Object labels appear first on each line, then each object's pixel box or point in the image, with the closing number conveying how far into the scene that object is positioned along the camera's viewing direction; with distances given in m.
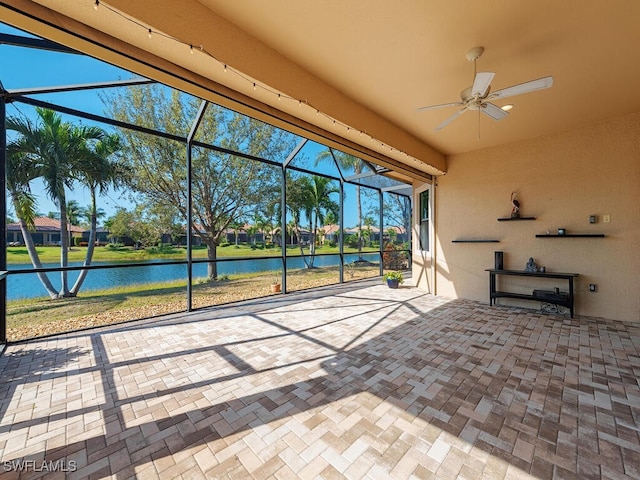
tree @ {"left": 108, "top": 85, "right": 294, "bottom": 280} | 7.06
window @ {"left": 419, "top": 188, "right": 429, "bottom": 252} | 6.55
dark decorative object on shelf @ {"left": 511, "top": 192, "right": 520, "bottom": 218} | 4.90
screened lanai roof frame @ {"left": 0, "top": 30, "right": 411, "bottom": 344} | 2.70
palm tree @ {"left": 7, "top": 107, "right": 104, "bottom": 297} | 4.49
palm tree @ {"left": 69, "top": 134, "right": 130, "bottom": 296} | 5.55
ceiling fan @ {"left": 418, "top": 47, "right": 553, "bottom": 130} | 2.26
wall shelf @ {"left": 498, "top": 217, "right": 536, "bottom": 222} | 4.75
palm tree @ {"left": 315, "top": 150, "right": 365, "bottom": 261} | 8.69
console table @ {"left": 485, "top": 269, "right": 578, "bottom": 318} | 4.27
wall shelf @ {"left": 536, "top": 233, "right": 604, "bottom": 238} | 4.20
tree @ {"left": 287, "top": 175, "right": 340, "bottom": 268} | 10.31
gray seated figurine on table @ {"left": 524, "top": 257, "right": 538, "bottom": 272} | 4.68
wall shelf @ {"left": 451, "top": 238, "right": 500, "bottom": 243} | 5.20
